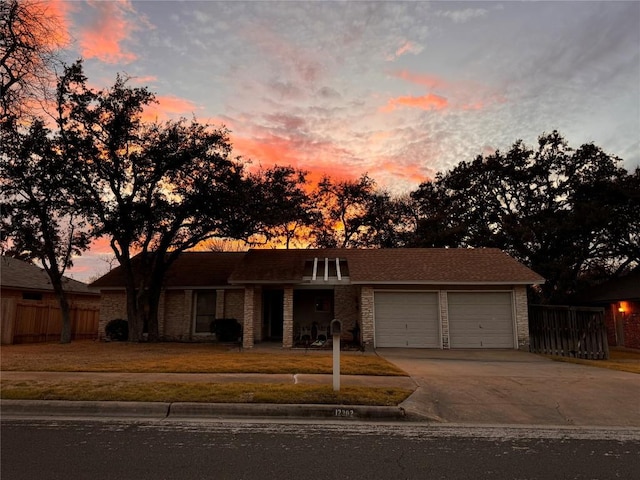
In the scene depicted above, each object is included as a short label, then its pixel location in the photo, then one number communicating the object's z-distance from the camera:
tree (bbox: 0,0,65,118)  14.12
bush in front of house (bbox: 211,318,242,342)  20.86
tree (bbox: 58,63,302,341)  18.44
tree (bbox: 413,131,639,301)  28.22
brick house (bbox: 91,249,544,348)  18.22
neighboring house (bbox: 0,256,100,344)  20.34
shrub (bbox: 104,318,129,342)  21.27
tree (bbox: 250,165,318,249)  19.98
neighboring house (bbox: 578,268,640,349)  23.89
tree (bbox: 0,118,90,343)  17.48
